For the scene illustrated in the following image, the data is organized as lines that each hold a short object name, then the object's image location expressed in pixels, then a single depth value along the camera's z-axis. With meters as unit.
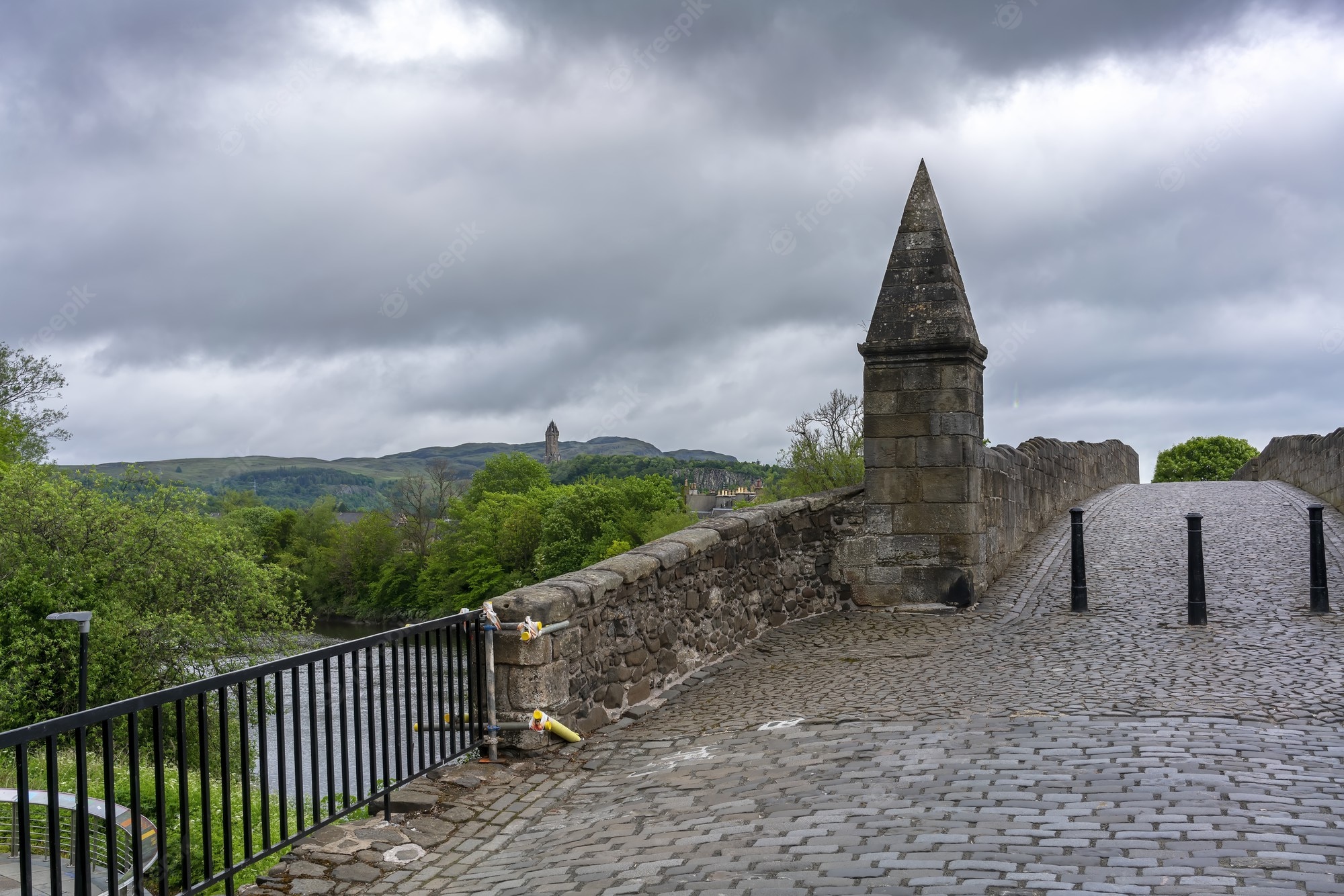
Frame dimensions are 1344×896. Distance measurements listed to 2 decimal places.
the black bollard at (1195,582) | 8.62
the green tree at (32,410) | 37.56
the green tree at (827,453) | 41.41
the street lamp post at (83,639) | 8.56
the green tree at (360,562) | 70.62
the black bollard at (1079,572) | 9.48
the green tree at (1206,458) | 50.59
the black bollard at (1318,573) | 8.88
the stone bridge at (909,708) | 3.94
